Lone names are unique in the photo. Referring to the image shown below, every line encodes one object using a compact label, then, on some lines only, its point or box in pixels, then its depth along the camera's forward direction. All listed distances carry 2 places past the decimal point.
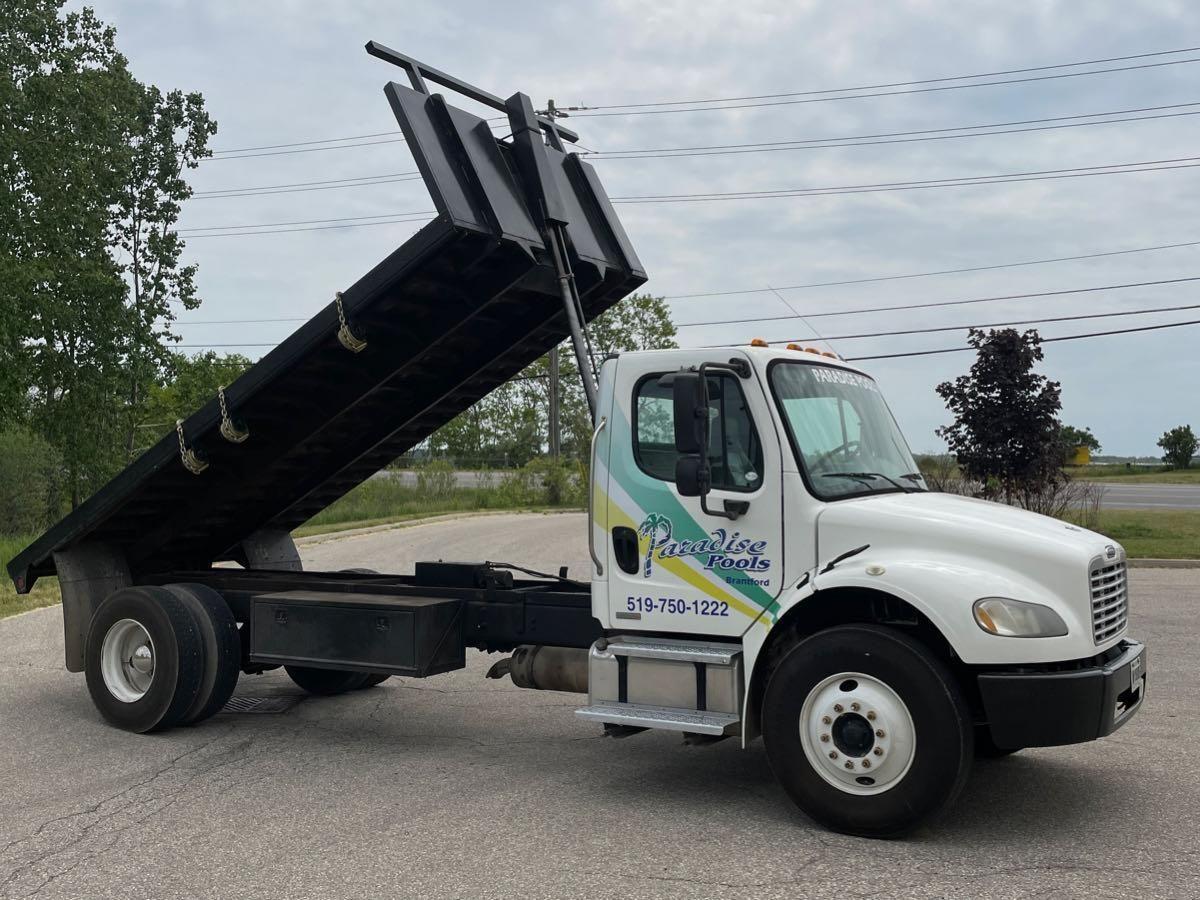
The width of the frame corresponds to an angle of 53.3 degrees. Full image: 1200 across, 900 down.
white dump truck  5.32
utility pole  40.86
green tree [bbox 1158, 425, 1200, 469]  61.91
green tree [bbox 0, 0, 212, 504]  24.45
